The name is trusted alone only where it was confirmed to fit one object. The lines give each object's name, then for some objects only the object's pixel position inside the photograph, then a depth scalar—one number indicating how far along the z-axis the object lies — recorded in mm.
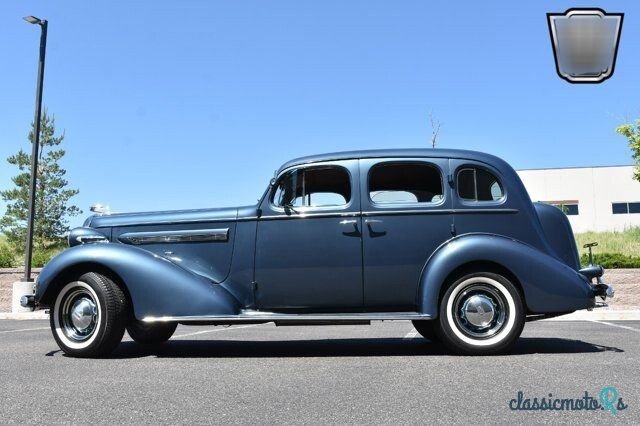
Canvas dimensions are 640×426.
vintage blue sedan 5777
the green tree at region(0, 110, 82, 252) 37719
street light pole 16380
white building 50781
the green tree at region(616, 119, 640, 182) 29375
